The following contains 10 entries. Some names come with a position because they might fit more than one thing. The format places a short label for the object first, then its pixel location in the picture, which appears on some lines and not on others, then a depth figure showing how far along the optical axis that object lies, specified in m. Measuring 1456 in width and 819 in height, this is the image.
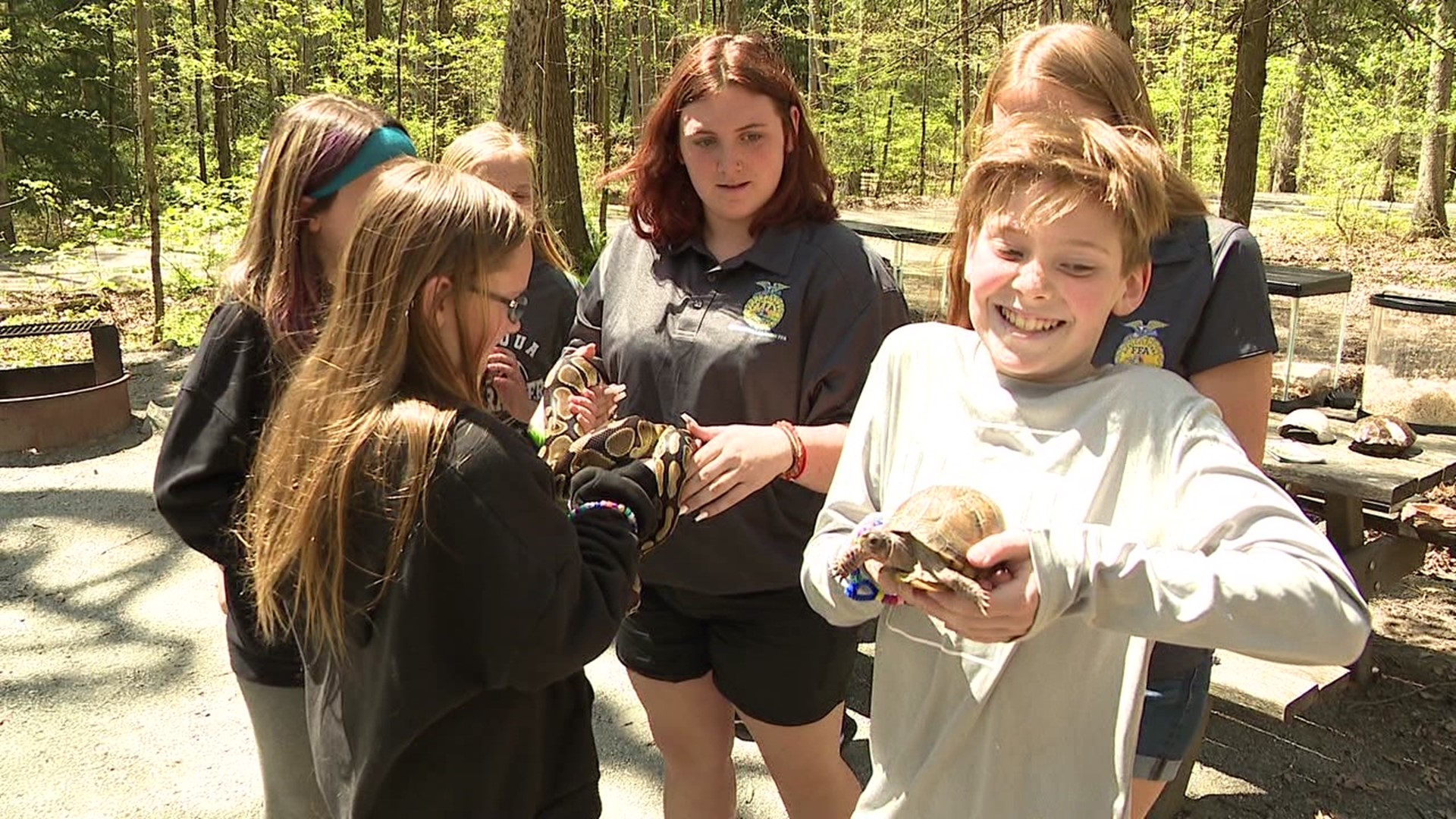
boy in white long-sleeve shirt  1.34
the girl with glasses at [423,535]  1.64
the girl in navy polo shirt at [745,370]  2.53
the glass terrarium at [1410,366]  6.12
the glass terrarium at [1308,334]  5.81
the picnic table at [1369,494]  4.23
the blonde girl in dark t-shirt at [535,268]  3.54
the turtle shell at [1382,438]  4.60
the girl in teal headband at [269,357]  2.10
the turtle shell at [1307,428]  4.86
